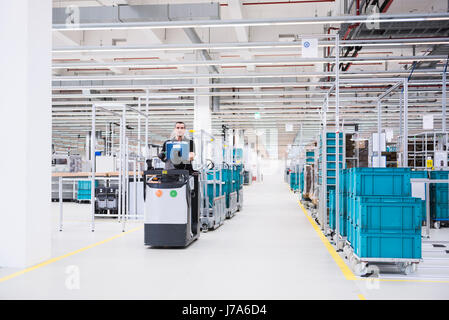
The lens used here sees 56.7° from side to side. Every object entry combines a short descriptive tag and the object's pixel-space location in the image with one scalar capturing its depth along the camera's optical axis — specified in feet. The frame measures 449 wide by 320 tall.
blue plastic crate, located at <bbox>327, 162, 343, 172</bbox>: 27.50
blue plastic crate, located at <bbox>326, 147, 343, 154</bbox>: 26.84
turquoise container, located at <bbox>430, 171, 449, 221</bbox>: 30.01
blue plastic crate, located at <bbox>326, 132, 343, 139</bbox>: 26.78
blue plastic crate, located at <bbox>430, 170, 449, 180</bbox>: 29.99
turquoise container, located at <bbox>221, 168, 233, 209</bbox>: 33.37
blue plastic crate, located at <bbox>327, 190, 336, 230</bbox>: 22.82
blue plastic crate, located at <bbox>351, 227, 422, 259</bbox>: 15.10
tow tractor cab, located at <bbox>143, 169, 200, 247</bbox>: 19.95
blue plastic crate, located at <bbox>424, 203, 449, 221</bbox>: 30.07
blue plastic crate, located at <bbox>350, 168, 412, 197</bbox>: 15.89
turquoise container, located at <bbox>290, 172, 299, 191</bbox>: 69.36
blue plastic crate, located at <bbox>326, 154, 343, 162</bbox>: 27.31
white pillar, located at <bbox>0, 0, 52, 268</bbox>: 16.49
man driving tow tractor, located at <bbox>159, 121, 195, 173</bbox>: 22.73
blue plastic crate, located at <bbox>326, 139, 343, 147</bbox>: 26.91
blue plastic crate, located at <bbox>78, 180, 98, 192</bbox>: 45.68
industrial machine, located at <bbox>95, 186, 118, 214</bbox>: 33.94
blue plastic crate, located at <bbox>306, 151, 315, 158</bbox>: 45.31
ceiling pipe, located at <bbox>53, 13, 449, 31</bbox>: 22.71
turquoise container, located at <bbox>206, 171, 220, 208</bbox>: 28.22
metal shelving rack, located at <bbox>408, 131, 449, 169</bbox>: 34.04
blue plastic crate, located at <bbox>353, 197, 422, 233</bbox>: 15.05
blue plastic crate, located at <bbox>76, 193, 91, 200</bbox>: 46.37
